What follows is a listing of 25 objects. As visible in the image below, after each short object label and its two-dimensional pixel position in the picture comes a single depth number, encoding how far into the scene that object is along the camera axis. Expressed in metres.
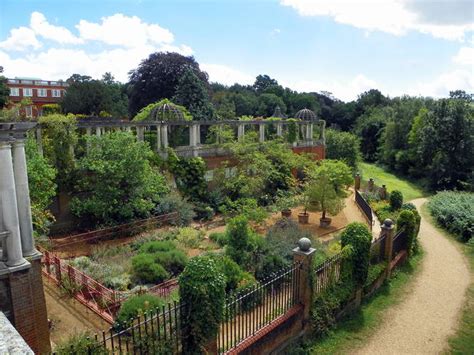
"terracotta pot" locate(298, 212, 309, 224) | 19.81
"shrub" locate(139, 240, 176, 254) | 12.85
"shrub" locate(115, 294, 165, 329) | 8.02
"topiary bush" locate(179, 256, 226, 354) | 6.52
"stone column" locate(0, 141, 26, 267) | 6.14
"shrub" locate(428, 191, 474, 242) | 18.55
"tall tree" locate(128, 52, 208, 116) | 38.38
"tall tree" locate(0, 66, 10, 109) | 34.78
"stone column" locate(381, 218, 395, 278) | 12.35
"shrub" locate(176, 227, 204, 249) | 14.81
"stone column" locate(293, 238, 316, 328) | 8.87
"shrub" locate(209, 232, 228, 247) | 14.59
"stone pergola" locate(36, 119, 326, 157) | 18.56
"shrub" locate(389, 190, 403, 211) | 20.64
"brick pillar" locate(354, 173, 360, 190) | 28.01
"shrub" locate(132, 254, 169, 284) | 10.95
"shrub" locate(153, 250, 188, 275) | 11.67
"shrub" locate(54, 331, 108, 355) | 5.26
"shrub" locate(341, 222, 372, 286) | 10.33
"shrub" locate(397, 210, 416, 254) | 14.31
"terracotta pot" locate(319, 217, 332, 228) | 19.24
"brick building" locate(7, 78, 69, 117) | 51.31
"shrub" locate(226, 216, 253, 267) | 11.49
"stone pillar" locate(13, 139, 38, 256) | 6.61
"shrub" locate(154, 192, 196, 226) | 17.89
